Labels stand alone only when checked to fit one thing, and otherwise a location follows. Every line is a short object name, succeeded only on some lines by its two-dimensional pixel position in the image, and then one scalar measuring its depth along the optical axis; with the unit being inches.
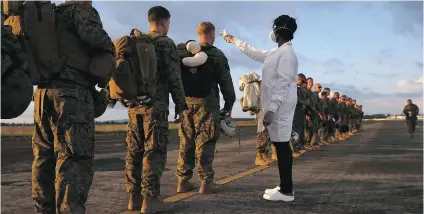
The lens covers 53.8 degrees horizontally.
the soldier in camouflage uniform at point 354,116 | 949.8
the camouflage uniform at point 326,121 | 572.4
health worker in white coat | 180.2
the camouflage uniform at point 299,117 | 339.9
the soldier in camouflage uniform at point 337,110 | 636.6
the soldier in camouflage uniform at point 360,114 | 1130.8
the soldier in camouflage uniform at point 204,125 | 201.6
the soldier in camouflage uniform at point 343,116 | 668.1
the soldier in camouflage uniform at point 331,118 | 591.5
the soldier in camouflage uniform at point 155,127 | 159.6
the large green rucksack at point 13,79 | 93.0
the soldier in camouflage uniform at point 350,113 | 856.5
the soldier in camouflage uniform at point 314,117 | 481.1
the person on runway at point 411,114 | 789.2
